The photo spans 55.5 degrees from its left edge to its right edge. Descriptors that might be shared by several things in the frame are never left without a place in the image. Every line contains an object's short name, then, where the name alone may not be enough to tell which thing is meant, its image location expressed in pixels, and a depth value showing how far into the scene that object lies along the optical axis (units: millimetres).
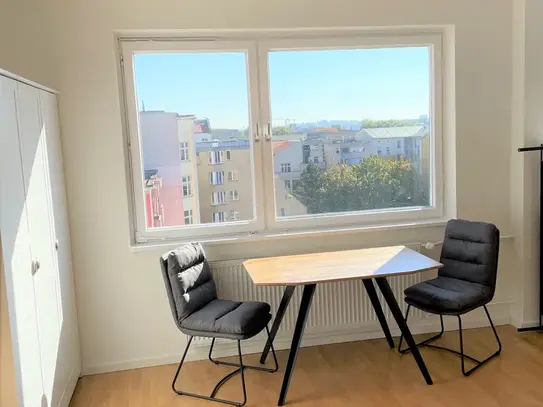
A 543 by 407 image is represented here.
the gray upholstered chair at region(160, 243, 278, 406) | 2943
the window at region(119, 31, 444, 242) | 3514
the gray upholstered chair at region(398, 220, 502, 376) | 3164
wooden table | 2951
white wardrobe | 2117
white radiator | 3525
